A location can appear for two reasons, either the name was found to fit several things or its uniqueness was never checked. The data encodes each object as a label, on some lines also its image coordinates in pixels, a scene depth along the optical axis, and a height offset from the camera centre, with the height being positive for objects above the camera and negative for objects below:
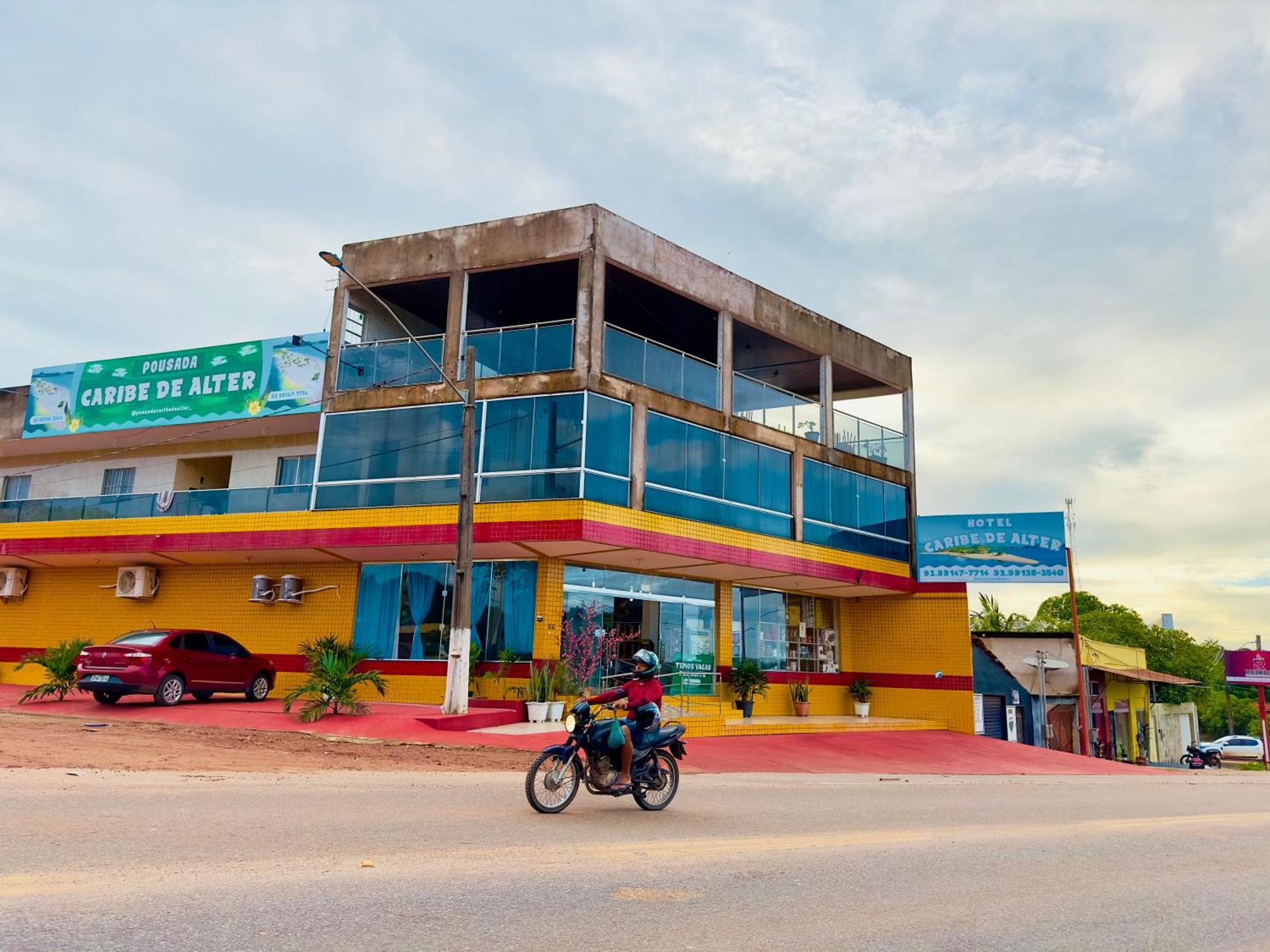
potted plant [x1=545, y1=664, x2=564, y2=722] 18.89 -0.34
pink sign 41.88 +1.35
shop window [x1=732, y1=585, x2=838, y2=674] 25.92 +1.45
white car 49.84 -2.37
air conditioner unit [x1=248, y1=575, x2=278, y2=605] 23.69 +1.82
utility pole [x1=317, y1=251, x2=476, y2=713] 17.78 +1.06
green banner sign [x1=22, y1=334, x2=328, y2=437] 24.62 +7.26
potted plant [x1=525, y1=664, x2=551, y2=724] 18.73 -0.32
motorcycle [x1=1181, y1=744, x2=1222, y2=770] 39.69 -2.40
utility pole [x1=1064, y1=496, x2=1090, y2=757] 31.33 -0.18
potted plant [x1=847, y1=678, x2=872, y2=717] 28.11 -0.18
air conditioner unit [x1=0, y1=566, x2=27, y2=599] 27.38 +2.07
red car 18.84 -0.04
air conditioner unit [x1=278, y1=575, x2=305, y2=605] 23.38 +1.79
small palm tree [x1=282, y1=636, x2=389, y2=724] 18.55 -0.32
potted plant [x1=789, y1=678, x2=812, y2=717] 26.31 -0.31
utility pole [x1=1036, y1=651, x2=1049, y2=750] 32.56 -0.67
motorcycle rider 9.75 -0.14
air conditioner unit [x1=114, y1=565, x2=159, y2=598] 25.17 +2.05
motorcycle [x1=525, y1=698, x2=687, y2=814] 9.36 -0.86
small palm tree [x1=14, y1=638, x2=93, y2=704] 20.88 -0.24
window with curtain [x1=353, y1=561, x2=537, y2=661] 21.05 +1.41
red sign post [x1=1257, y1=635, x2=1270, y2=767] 39.94 -0.45
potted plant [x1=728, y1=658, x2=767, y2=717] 24.48 -0.01
